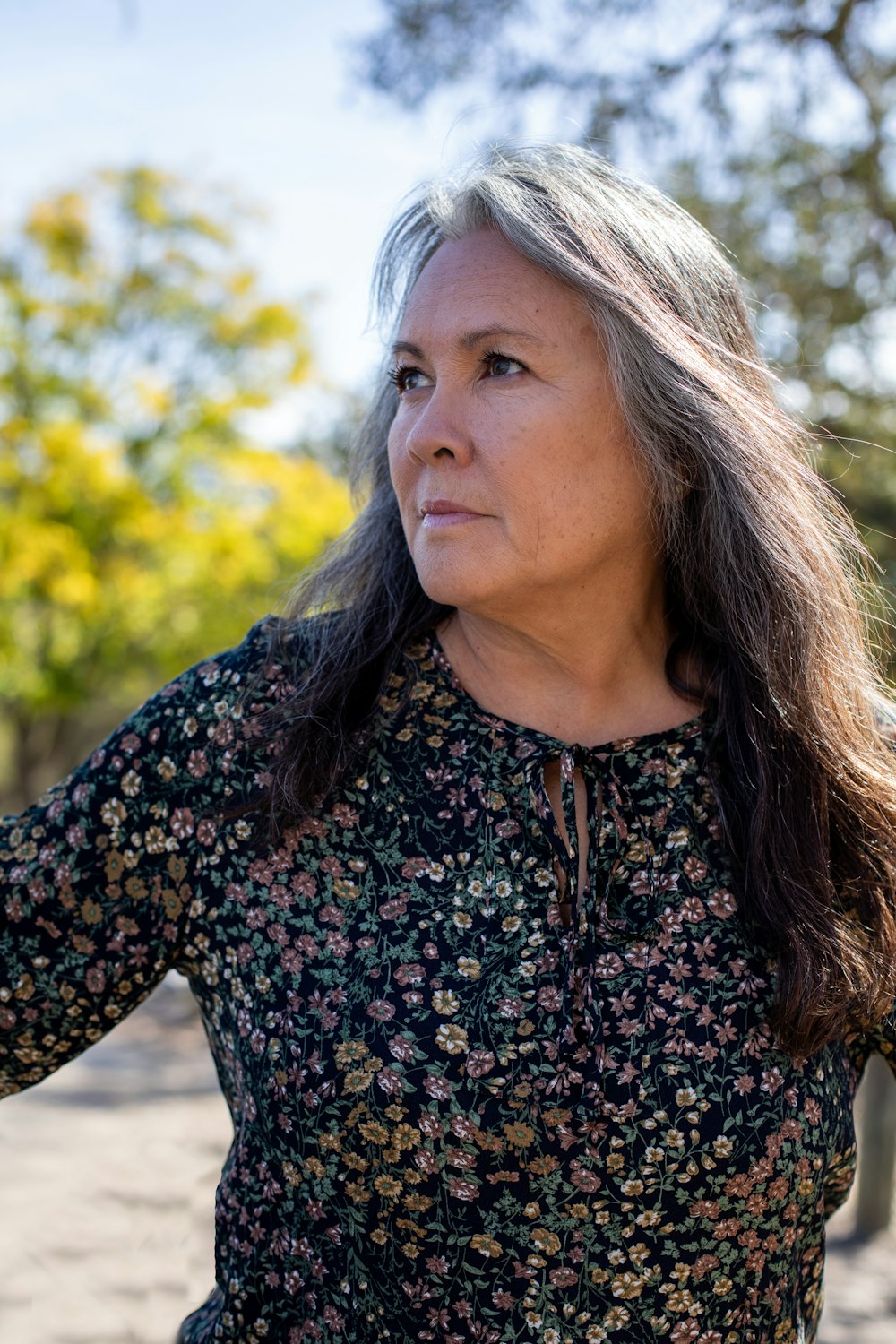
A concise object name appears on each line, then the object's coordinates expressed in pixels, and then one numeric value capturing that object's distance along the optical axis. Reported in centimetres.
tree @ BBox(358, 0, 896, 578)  480
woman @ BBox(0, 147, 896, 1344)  145
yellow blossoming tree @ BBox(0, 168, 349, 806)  1059
